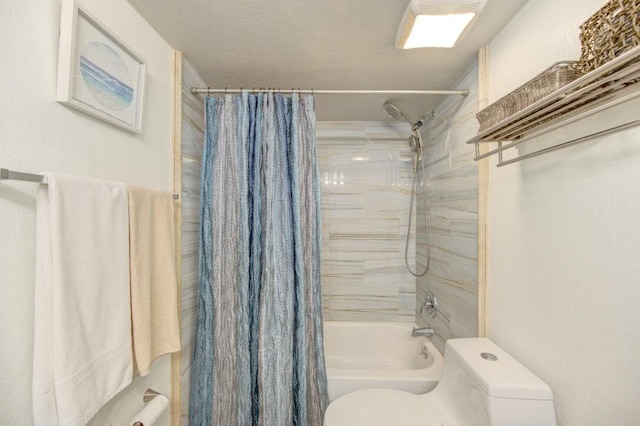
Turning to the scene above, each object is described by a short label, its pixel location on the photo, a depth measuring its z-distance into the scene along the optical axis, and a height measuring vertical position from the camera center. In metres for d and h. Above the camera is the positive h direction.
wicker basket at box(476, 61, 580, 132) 0.71 +0.38
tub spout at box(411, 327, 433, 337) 1.89 -0.84
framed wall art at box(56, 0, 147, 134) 0.73 +0.45
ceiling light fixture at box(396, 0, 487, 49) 0.86 +0.70
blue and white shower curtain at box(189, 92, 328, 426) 1.32 -0.29
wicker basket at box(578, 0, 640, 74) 0.53 +0.41
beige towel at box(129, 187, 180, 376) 0.90 -0.25
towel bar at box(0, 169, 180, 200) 0.56 +0.07
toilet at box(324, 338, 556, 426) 0.87 -0.67
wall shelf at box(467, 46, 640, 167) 0.55 +0.30
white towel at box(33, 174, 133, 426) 0.66 -0.25
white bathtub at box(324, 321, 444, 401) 2.13 -1.10
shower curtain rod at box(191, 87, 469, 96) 1.34 +0.64
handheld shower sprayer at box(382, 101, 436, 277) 1.89 +0.46
